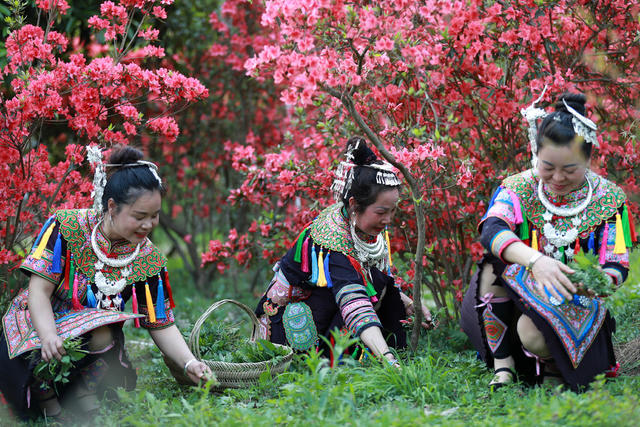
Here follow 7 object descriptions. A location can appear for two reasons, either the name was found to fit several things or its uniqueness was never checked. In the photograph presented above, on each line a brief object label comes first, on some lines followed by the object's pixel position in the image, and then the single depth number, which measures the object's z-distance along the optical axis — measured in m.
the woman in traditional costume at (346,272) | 7.43
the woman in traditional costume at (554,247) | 6.29
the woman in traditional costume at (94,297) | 6.55
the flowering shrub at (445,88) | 6.97
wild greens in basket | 7.33
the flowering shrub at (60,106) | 8.01
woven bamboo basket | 6.90
